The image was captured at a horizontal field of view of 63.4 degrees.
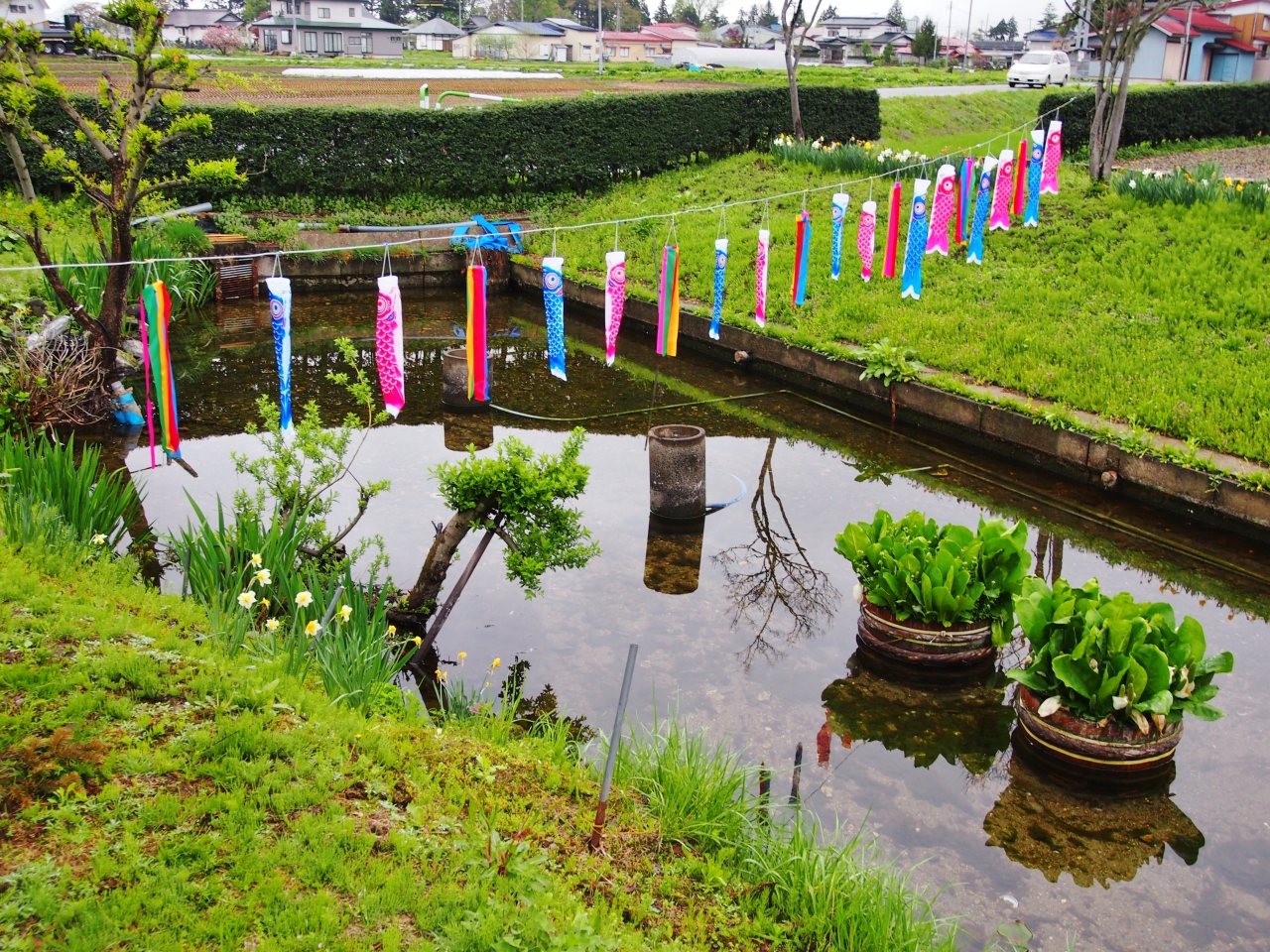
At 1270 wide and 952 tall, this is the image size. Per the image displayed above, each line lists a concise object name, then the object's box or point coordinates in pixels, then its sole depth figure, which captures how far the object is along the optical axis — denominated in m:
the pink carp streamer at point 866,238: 11.03
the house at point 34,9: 60.75
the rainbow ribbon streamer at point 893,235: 10.62
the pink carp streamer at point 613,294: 8.38
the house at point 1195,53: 43.06
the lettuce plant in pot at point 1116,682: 4.66
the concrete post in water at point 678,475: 7.41
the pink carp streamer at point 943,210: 10.42
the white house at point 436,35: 73.12
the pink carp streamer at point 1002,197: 12.02
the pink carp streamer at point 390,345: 6.97
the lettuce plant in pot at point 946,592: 5.49
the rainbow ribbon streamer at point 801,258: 10.26
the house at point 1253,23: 45.41
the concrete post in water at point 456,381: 9.79
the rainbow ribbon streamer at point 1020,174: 12.85
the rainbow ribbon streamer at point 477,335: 7.73
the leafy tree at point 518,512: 5.46
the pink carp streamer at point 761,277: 10.13
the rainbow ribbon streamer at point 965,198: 11.85
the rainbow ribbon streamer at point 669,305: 9.09
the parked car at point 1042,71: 33.91
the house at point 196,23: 74.06
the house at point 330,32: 64.06
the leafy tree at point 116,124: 8.11
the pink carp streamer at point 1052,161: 12.73
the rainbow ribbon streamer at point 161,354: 6.57
